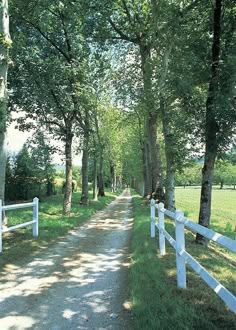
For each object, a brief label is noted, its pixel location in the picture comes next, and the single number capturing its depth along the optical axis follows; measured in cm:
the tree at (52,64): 1809
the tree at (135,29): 2291
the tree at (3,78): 1182
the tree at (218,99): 1040
